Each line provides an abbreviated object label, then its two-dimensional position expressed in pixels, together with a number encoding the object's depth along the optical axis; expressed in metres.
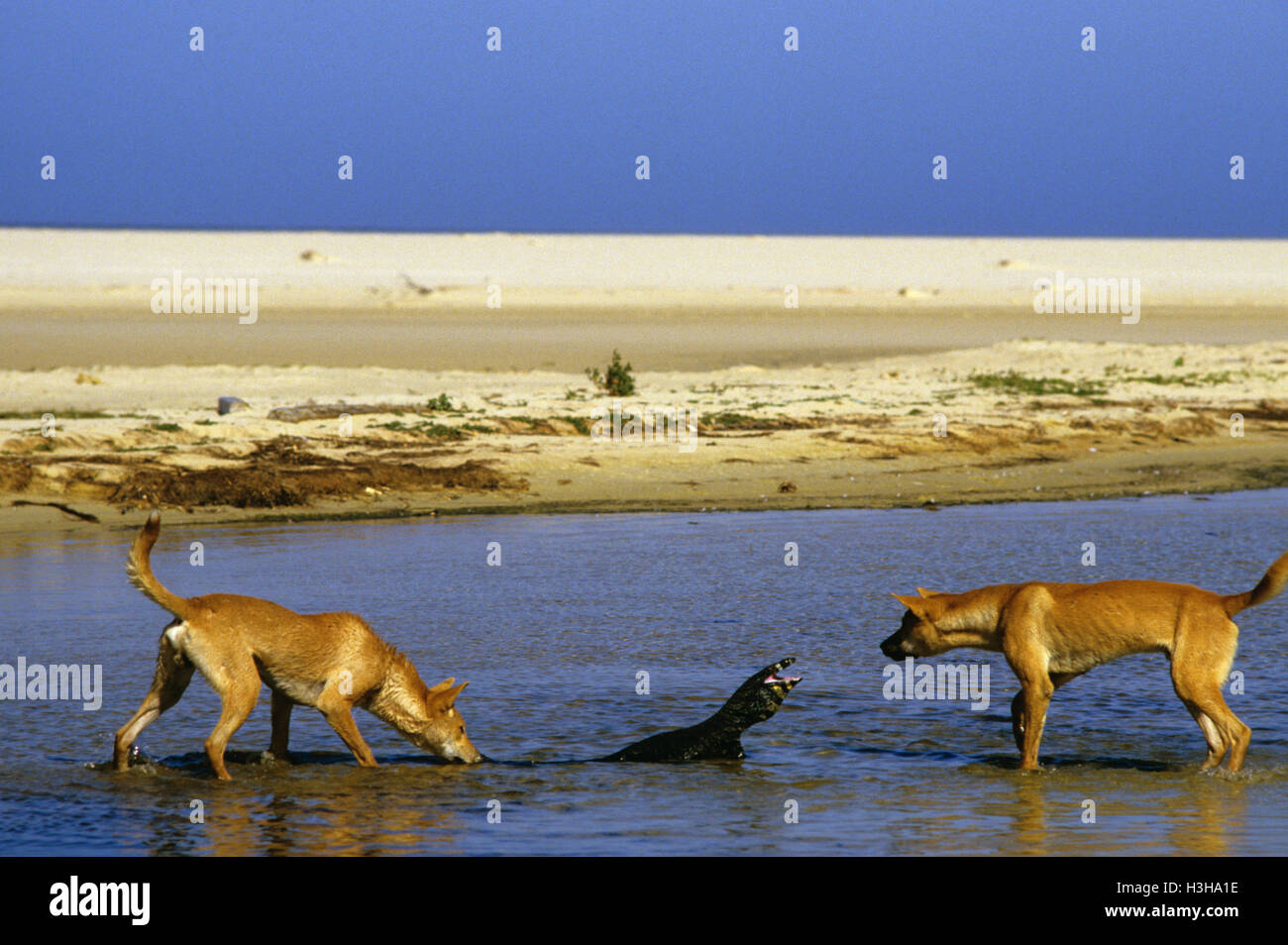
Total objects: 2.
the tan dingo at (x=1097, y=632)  15.57
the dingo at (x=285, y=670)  15.13
